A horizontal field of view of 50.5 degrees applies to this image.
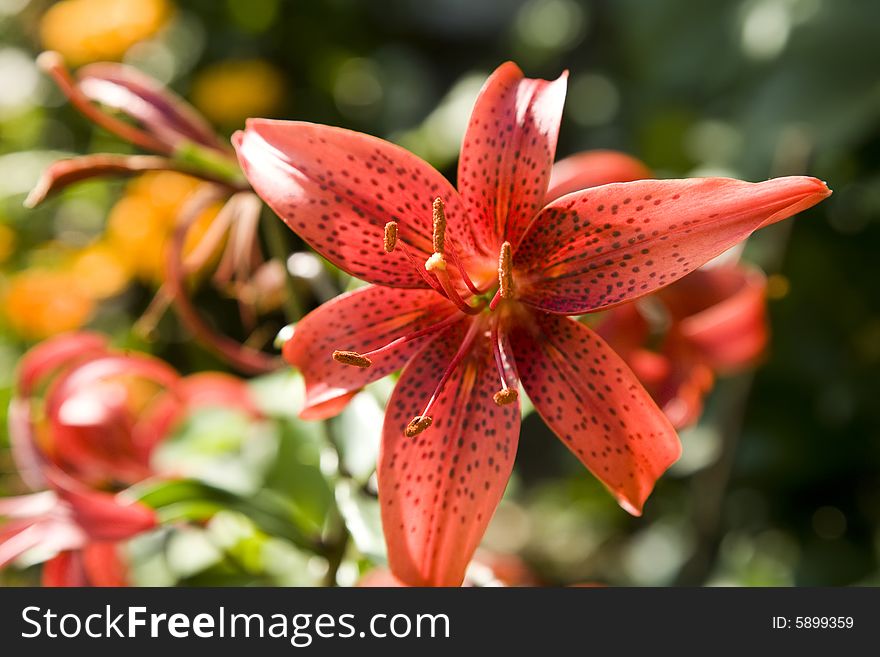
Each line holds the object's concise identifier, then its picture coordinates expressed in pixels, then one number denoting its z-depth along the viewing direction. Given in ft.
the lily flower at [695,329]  2.23
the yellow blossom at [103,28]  4.78
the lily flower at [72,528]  1.88
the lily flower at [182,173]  1.87
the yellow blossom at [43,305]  4.17
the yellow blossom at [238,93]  4.99
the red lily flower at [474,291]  1.50
